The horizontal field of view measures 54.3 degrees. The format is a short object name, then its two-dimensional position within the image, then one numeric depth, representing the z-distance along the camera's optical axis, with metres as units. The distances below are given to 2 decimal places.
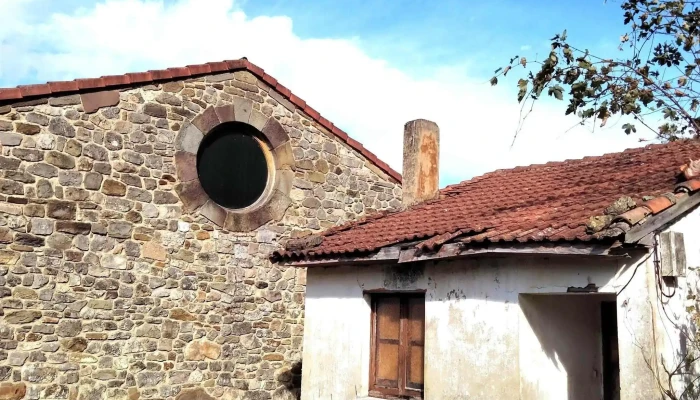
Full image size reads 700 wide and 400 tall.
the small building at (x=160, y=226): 8.25
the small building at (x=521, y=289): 5.19
